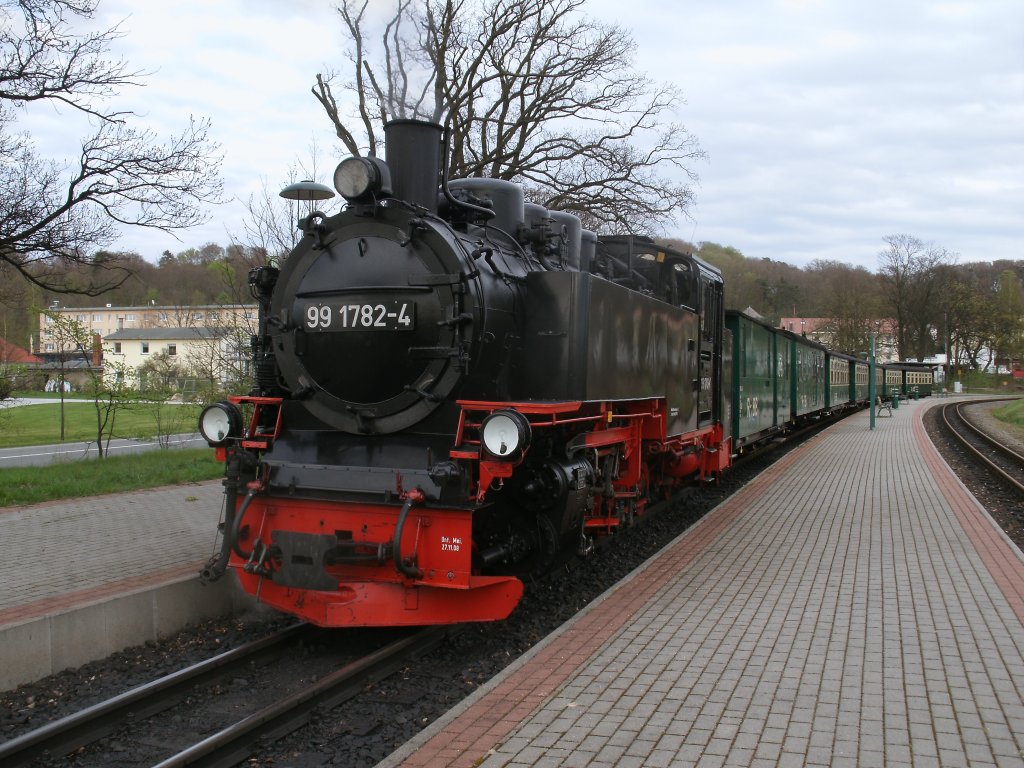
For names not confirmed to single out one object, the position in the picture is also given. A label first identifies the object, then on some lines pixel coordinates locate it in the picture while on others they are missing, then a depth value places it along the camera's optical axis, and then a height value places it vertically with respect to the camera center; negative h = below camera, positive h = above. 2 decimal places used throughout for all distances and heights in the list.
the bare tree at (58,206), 8.82 +2.01
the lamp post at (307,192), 9.33 +2.20
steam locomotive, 4.72 -0.22
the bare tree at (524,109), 17.02 +5.86
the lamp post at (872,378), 22.99 -0.11
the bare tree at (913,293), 59.53 +5.92
